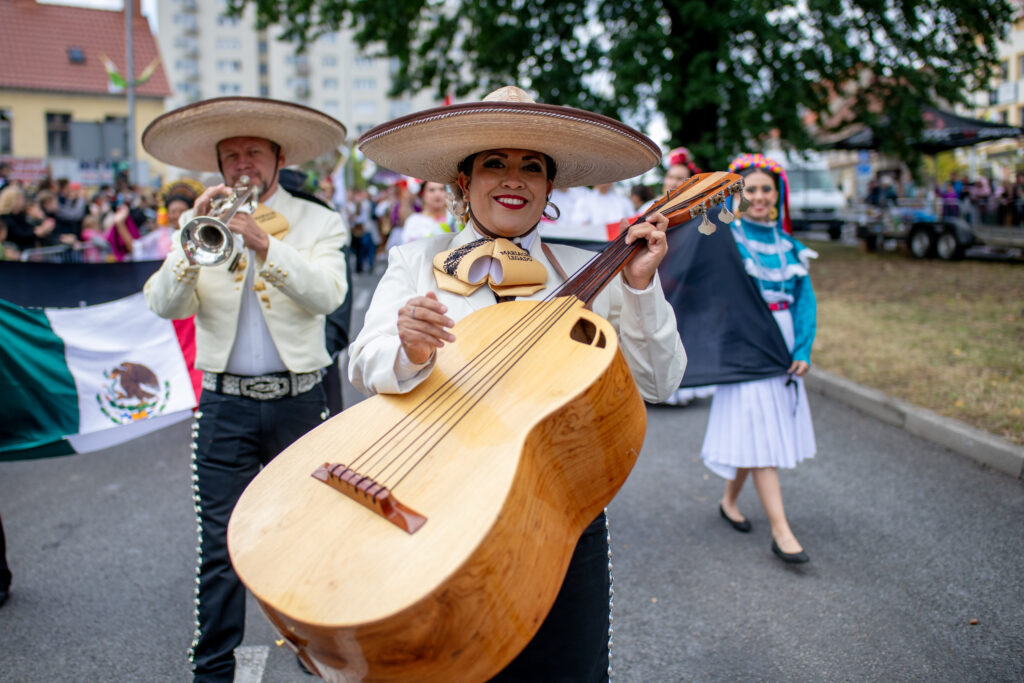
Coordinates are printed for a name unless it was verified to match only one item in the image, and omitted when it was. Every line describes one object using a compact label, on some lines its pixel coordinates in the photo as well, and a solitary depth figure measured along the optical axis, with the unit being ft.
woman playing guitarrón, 6.15
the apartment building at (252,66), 239.09
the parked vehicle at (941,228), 48.91
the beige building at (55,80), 135.44
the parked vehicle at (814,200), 79.05
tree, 41.09
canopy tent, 51.34
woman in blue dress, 12.93
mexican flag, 13.06
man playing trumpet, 8.69
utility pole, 51.85
